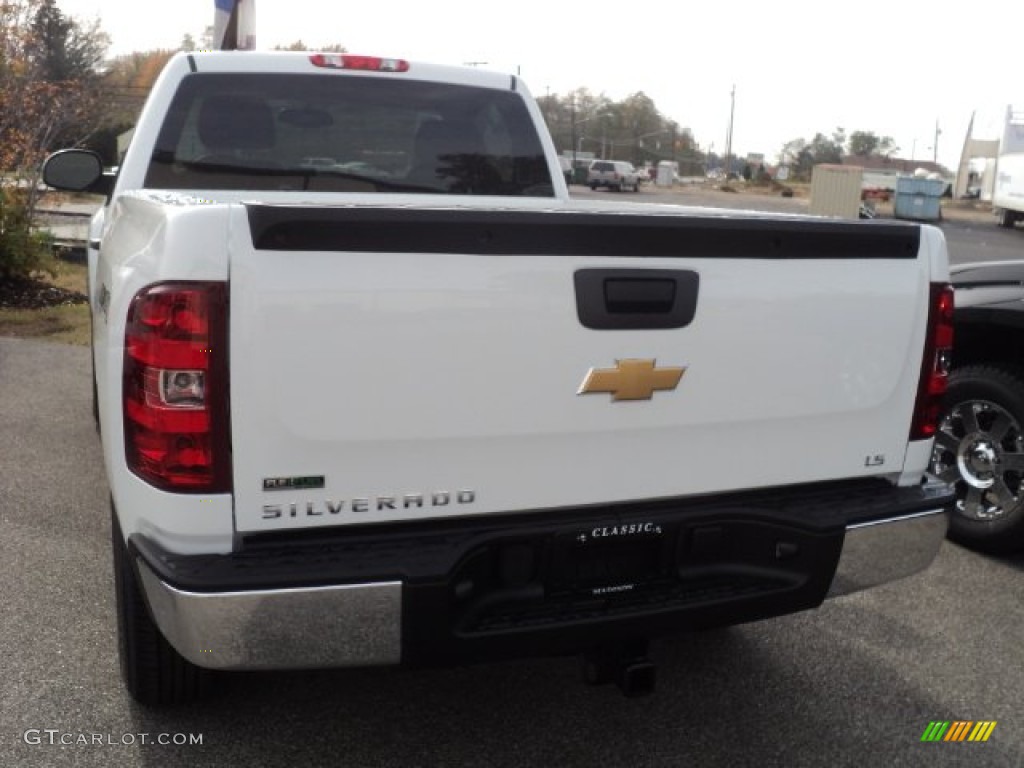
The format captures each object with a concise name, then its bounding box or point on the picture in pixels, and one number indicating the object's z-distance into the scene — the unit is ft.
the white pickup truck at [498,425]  7.26
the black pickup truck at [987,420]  14.90
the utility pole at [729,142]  283.87
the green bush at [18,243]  35.22
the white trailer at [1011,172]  119.34
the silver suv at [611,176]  189.16
